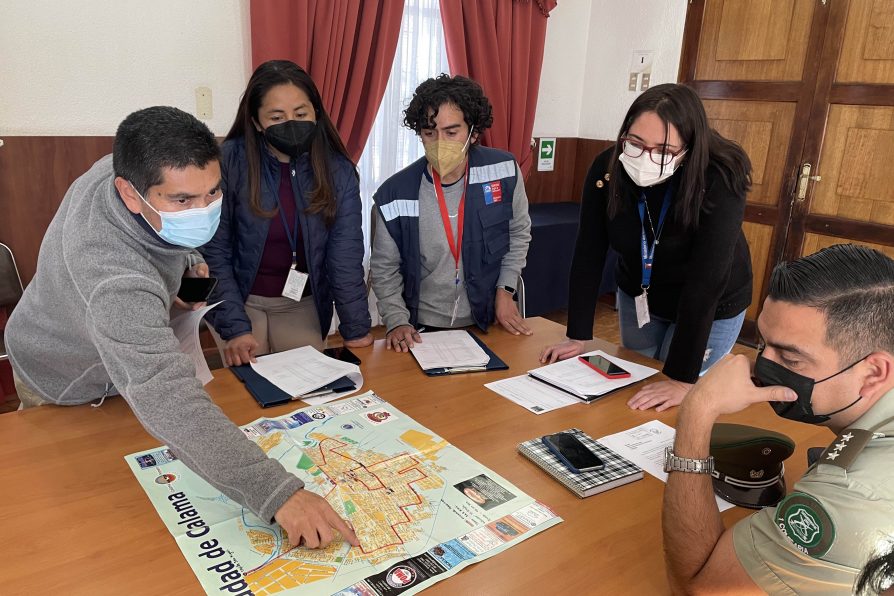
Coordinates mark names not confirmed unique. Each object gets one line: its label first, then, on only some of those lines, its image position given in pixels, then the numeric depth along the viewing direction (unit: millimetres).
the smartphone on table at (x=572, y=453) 1339
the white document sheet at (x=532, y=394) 1652
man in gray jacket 1082
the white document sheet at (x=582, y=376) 1737
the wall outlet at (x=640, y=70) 4680
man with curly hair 2221
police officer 850
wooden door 3686
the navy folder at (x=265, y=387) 1579
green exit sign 5004
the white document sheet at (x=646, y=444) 1405
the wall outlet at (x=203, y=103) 3294
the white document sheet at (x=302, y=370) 1648
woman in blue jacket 2041
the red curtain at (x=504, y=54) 4109
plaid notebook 1286
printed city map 1020
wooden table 1019
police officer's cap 1264
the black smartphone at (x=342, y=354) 1846
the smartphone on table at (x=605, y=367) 1820
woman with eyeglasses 1709
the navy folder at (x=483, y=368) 1809
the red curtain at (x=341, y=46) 3350
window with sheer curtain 3996
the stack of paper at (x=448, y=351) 1866
